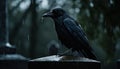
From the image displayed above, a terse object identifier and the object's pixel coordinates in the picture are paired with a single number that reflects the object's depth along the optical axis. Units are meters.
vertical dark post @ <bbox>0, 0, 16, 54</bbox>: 10.53
